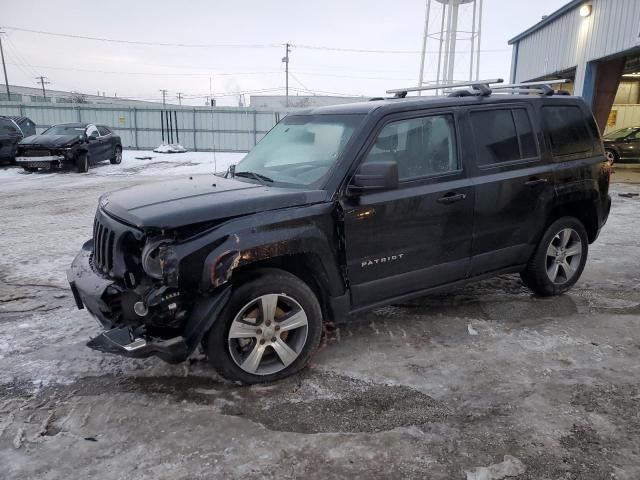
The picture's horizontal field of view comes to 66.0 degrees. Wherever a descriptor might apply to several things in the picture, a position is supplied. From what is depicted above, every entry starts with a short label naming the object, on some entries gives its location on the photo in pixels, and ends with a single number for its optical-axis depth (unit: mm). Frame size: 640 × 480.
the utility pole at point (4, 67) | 60469
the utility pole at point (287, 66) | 55928
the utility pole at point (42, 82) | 84119
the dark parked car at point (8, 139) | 16812
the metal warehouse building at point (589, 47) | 13453
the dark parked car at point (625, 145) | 19859
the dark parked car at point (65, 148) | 15539
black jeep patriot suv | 3074
